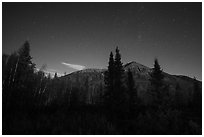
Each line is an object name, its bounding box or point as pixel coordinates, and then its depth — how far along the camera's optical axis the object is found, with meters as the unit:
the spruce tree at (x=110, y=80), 18.62
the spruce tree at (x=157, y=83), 23.71
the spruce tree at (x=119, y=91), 17.81
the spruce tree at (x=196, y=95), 35.91
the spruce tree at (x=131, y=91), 25.06
